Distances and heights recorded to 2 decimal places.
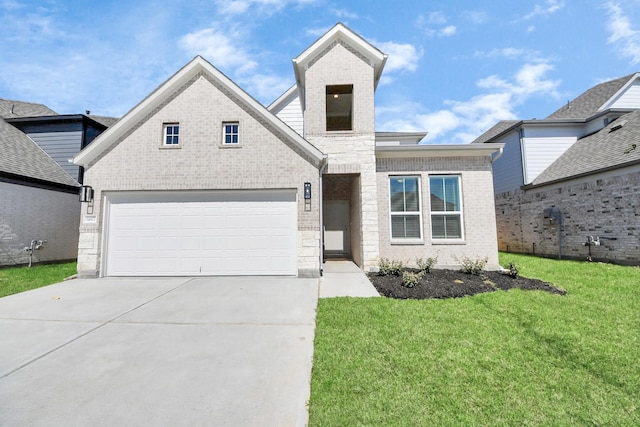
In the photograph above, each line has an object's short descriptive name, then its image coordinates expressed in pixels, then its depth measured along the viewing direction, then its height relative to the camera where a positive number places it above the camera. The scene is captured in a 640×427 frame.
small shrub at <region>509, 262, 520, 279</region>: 7.76 -1.22
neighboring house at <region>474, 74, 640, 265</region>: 10.21 +2.16
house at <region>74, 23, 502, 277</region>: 8.17 +1.27
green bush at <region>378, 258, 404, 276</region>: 8.13 -1.16
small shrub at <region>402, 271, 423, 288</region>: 6.70 -1.24
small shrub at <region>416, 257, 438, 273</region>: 8.41 -1.06
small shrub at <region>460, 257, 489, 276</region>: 8.09 -1.10
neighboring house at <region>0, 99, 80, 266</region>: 10.05 +1.20
